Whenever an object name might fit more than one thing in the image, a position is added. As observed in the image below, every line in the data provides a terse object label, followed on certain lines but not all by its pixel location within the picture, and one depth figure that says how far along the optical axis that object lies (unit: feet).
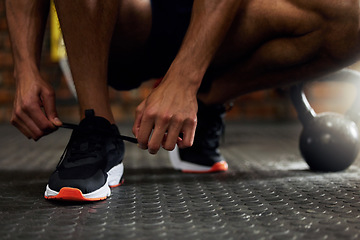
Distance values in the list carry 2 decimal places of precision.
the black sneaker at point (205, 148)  3.84
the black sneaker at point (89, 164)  2.53
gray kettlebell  3.75
